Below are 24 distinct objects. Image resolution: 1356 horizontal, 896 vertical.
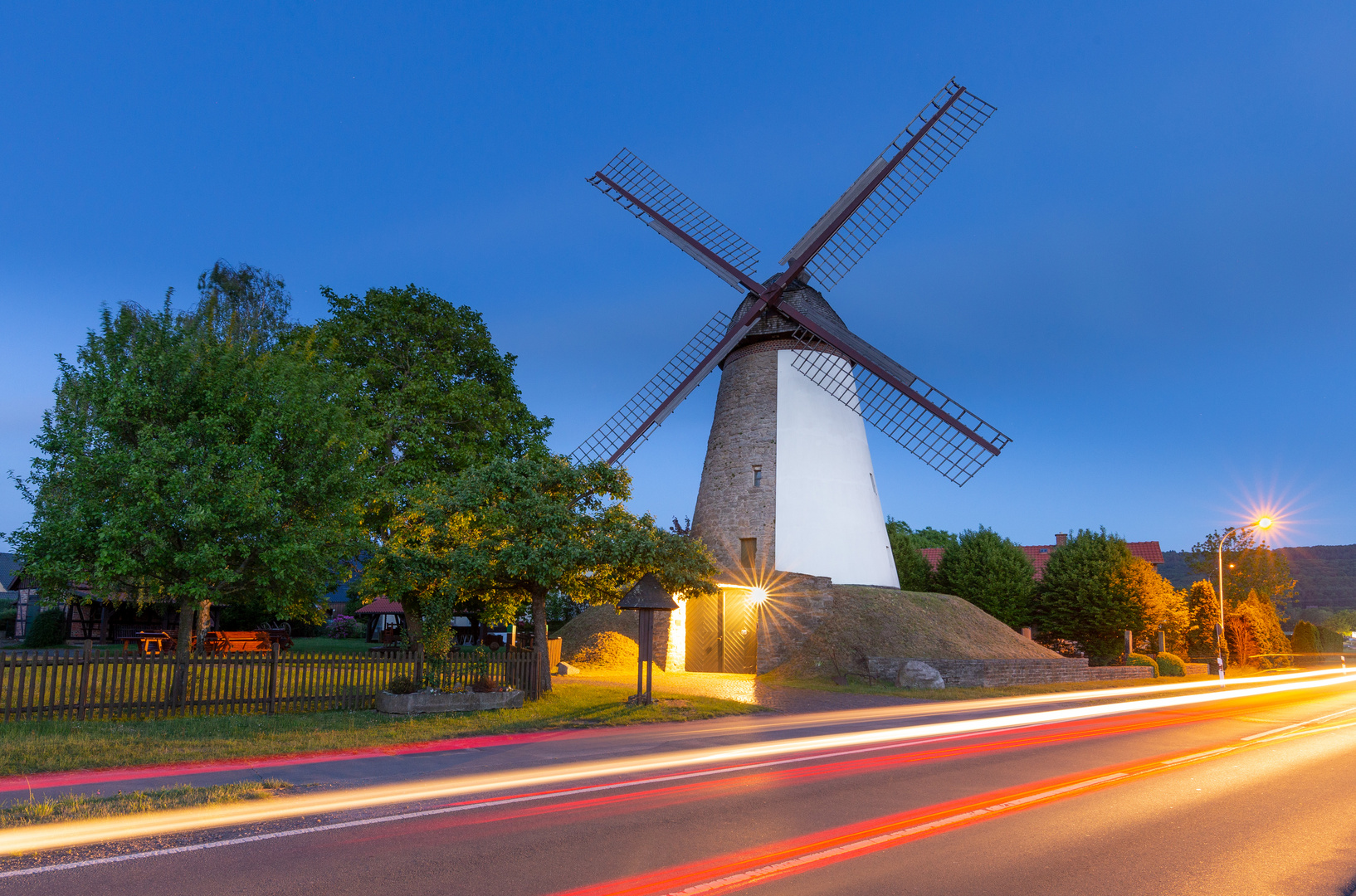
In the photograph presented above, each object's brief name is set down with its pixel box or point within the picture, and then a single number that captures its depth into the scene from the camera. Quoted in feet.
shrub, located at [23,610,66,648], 120.47
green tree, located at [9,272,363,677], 55.01
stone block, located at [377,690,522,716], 53.21
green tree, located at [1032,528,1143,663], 134.31
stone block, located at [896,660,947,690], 85.92
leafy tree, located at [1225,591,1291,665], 160.76
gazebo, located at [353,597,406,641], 151.43
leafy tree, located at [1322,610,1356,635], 307.07
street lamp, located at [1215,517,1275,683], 108.47
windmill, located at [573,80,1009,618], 105.70
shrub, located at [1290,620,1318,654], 203.31
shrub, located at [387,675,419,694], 54.13
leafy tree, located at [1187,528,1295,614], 196.75
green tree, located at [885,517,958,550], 285.60
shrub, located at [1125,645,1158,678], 124.47
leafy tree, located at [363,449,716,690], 60.80
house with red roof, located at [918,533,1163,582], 220.84
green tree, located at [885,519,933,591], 153.58
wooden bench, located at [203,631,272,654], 101.09
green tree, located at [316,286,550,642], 98.48
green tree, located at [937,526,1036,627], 139.64
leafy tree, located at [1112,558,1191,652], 134.62
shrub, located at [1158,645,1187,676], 126.21
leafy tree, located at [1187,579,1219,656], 160.45
